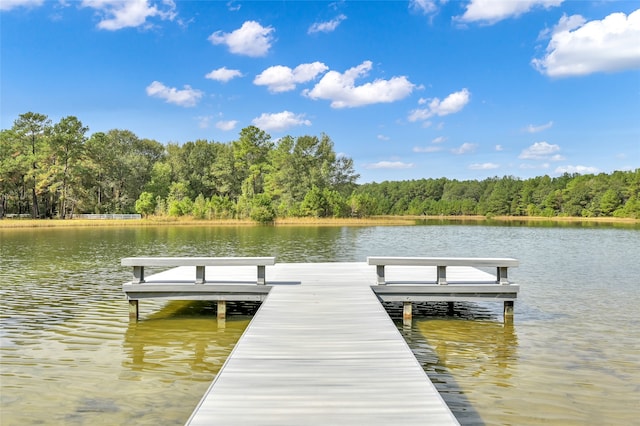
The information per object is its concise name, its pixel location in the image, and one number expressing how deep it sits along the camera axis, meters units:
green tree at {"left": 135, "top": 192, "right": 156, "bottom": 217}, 62.88
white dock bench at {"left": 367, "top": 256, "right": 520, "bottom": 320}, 9.16
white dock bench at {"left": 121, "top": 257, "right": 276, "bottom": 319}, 9.26
